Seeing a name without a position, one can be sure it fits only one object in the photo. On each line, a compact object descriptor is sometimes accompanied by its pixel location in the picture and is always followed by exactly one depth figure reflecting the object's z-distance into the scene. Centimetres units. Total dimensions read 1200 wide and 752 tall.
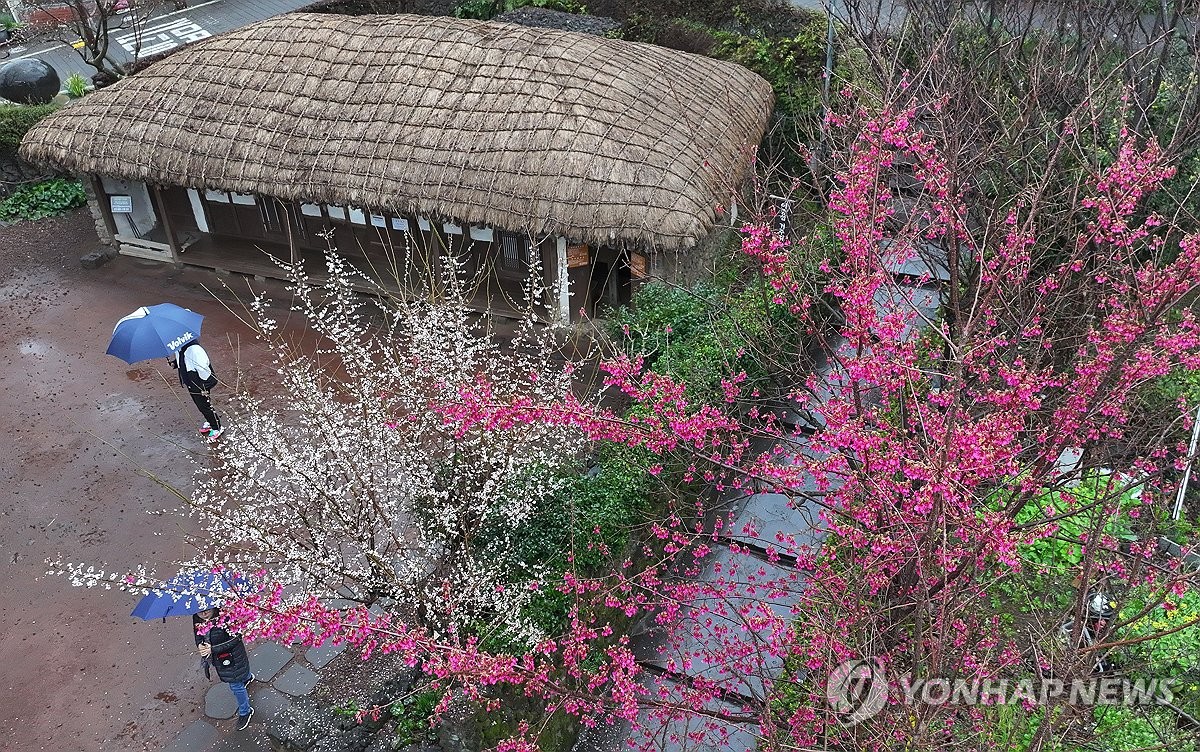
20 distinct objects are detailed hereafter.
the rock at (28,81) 1794
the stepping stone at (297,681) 844
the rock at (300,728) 746
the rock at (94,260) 1583
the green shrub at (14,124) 1739
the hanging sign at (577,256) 1305
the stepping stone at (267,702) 823
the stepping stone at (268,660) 859
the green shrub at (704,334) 1009
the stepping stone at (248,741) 798
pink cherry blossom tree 602
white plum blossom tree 746
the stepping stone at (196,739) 803
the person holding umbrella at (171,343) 1062
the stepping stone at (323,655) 867
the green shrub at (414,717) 734
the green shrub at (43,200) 1744
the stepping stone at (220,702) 830
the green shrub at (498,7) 2002
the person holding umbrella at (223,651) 760
